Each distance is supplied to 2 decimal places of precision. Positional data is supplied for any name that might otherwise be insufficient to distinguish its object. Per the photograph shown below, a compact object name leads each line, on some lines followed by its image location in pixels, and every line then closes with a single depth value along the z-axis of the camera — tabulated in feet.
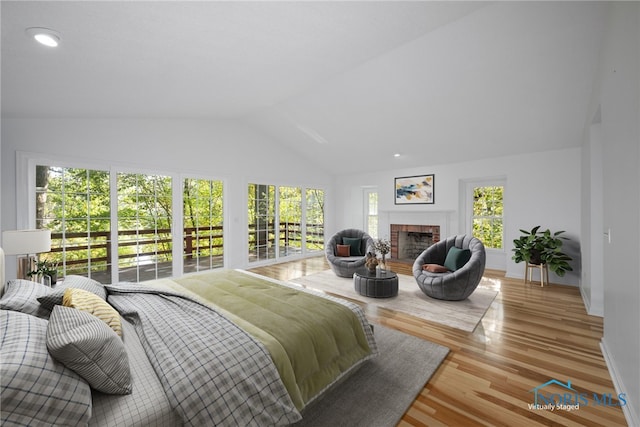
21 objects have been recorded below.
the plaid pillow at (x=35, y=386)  2.91
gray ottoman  12.18
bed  3.29
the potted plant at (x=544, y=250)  13.60
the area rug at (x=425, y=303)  10.10
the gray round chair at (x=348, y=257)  15.70
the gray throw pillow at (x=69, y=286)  5.47
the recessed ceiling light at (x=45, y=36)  5.58
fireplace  21.30
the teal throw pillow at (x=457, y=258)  12.78
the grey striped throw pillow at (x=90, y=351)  3.55
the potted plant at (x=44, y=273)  8.50
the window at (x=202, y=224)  15.78
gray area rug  5.47
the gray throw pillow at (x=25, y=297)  5.03
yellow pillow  5.18
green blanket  5.19
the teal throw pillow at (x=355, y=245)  17.58
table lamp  7.82
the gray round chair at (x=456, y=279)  11.48
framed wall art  20.03
